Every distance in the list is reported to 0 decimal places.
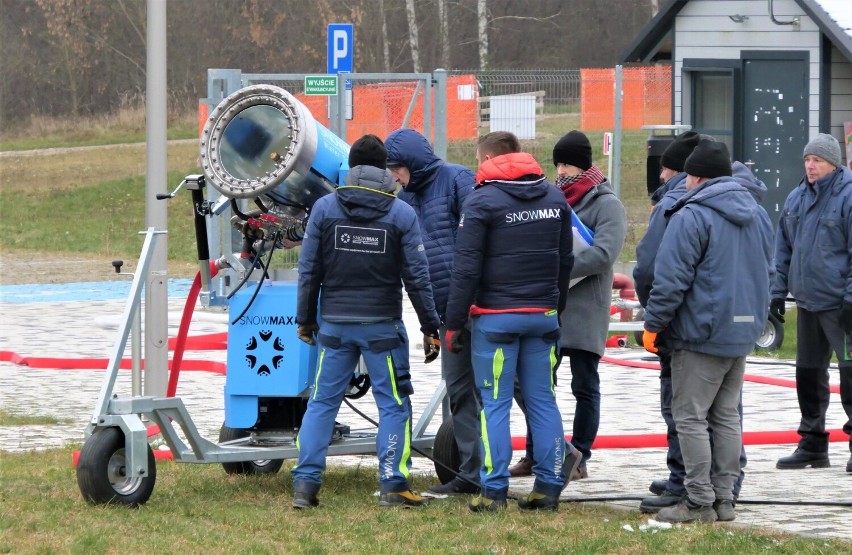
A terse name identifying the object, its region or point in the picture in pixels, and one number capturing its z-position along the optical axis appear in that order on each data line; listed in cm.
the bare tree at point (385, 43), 7331
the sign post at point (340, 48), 3375
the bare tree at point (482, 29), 7725
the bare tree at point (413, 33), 7462
